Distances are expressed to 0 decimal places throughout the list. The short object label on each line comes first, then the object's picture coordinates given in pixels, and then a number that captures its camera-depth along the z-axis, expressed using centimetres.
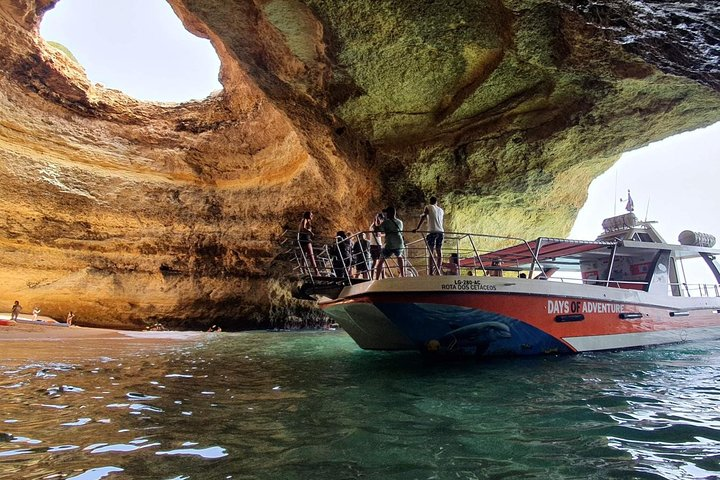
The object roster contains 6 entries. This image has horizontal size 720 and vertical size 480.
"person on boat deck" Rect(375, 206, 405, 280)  770
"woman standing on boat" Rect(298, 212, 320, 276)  853
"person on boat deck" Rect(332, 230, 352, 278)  851
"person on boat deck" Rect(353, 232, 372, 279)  835
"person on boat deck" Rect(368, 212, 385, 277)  930
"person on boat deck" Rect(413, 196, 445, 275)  766
